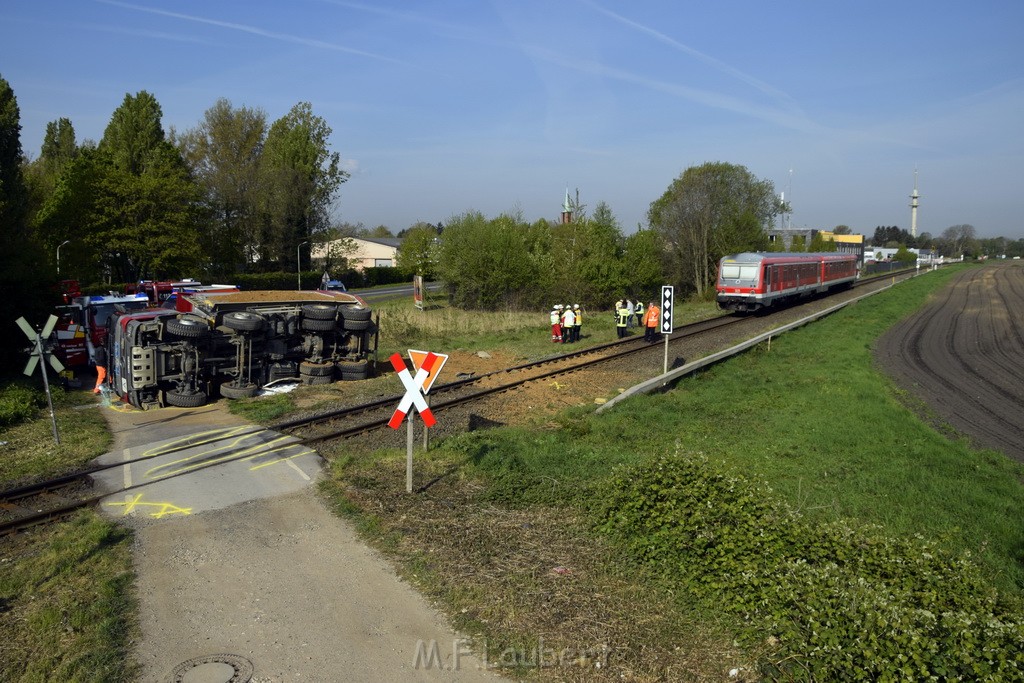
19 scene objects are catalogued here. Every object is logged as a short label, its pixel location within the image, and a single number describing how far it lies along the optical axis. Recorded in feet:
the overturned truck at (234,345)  46.26
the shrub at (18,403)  42.34
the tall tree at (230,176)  169.17
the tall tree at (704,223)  174.29
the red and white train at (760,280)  104.47
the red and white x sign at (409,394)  28.60
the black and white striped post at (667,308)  57.11
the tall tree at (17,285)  57.57
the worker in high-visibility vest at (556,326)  78.38
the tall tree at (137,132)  156.25
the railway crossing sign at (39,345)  37.11
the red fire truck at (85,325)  60.85
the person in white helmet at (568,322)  77.20
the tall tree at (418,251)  159.43
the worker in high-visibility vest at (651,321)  74.13
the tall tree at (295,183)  180.24
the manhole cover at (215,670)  16.25
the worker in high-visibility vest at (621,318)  79.82
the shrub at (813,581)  14.51
